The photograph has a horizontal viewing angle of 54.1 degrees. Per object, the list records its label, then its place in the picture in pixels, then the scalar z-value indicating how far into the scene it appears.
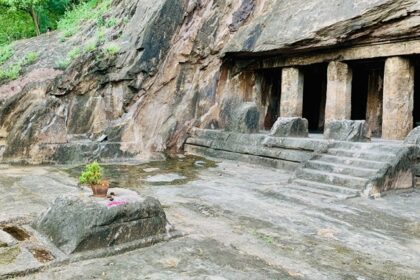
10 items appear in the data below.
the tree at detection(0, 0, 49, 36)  16.72
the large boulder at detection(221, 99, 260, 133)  10.88
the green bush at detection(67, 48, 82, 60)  11.84
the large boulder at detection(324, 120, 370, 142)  8.31
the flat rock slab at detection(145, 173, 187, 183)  7.78
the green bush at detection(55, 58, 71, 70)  11.67
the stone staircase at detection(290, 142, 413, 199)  6.73
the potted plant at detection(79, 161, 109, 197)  4.29
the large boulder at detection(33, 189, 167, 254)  3.82
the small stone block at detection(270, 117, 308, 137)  9.69
